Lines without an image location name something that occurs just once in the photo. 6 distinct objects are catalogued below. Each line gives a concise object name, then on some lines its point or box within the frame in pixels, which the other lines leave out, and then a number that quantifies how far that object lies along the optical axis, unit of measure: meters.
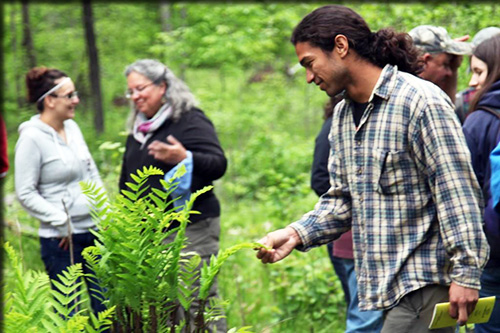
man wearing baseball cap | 7.47
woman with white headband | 8.34
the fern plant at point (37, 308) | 4.11
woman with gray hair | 8.19
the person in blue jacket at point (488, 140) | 5.62
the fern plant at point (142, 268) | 4.51
